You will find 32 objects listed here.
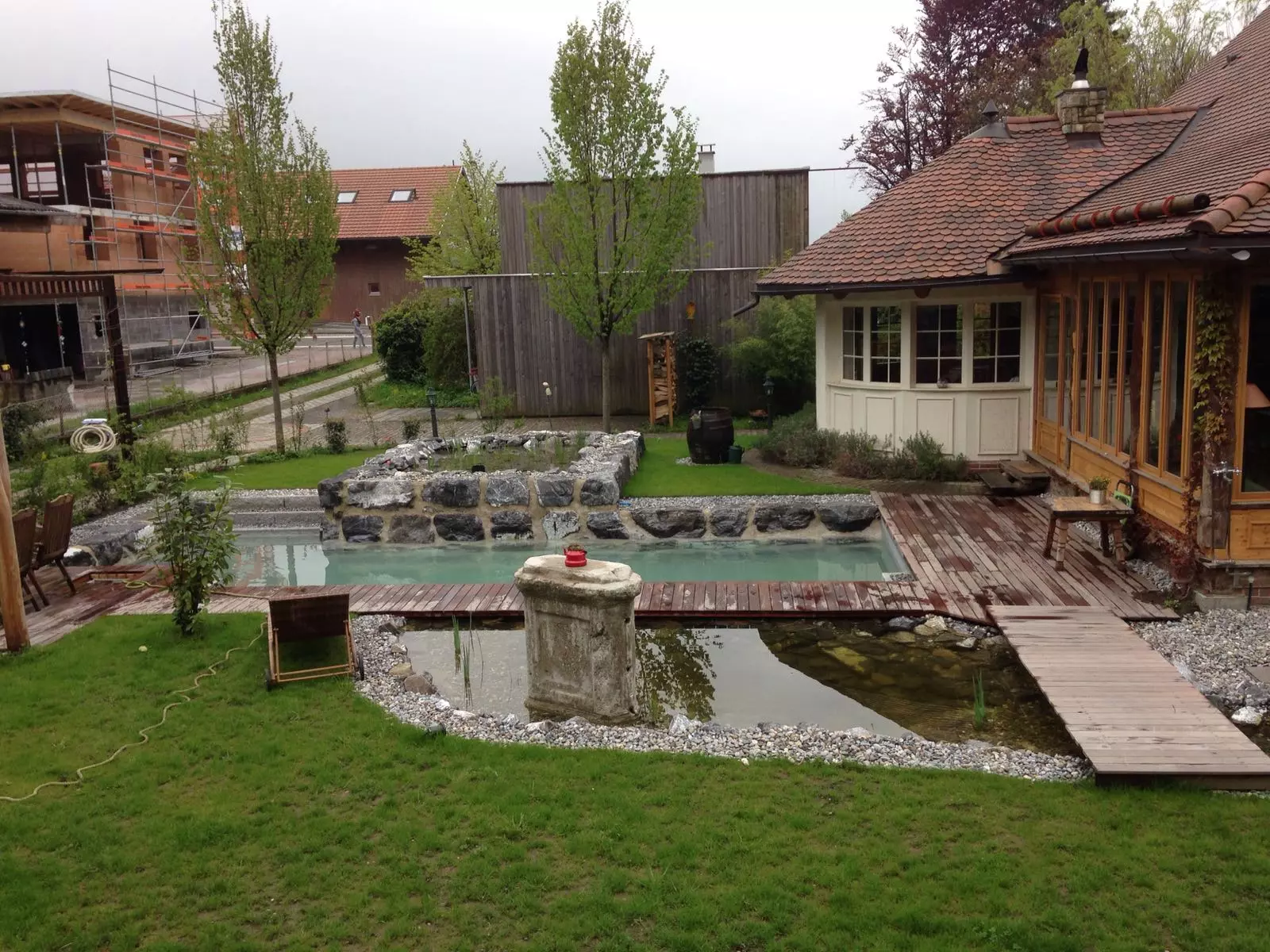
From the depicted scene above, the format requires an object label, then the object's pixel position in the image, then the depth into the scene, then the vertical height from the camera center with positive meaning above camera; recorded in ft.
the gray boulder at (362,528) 40.27 -7.69
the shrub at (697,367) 60.44 -3.14
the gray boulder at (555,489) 39.01 -6.30
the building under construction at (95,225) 81.10 +8.42
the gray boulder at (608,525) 38.96 -7.65
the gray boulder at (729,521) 38.58 -7.60
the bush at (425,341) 76.89 -1.50
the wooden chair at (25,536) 29.27 -5.52
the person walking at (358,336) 104.12 -1.26
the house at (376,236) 119.96 +9.55
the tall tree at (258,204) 52.49 +6.10
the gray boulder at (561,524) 39.42 -7.63
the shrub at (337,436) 54.54 -5.72
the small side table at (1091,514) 30.22 -6.10
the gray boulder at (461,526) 39.81 -7.68
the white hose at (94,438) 47.93 -4.85
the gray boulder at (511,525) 39.63 -7.67
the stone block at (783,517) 38.52 -7.50
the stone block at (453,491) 39.45 -6.30
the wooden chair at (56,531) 30.50 -5.68
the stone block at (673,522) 38.63 -7.55
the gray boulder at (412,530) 40.09 -7.81
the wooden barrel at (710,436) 47.32 -5.51
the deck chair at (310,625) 24.09 -6.96
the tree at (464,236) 90.58 +7.24
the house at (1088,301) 25.93 -0.04
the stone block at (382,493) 39.93 -6.38
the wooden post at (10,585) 25.50 -6.01
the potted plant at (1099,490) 31.68 -5.74
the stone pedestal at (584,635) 22.38 -6.77
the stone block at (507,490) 39.34 -6.31
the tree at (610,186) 50.03 +6.21
